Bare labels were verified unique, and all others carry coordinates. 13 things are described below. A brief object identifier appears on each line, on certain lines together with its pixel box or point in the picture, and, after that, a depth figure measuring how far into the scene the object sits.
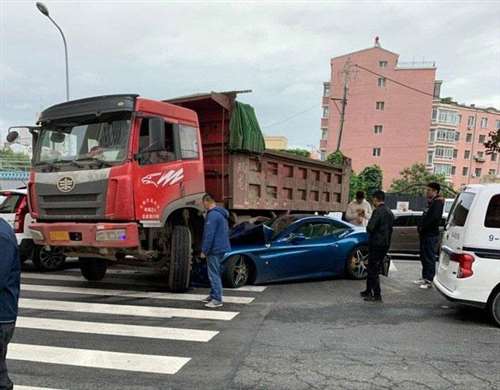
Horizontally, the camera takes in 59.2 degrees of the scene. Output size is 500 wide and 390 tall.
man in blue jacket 6.47
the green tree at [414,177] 45.28
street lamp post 15.50
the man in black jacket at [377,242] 6.89
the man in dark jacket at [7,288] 2.53
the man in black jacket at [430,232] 7.86
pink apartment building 53.12
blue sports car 7.71
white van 5.48
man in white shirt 10.65
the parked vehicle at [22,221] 8.73
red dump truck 6.34
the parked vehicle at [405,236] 12.65
